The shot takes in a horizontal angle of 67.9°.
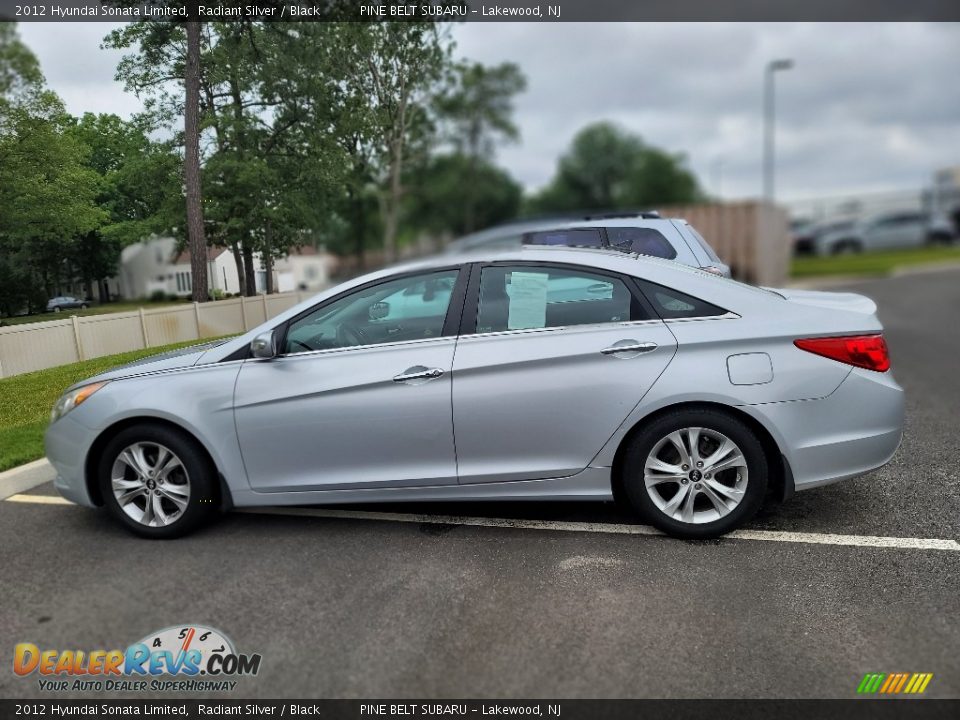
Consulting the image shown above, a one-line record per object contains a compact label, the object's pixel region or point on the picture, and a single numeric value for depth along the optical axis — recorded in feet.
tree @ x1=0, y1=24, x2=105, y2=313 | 14.79
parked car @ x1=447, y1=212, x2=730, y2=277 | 20.39
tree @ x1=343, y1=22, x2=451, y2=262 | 18.94
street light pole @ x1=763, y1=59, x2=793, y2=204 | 87.75
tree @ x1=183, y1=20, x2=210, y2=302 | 16.34
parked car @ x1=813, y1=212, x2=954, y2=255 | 112.57
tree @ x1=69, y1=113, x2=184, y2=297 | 15.64
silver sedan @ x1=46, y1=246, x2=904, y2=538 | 11.84
